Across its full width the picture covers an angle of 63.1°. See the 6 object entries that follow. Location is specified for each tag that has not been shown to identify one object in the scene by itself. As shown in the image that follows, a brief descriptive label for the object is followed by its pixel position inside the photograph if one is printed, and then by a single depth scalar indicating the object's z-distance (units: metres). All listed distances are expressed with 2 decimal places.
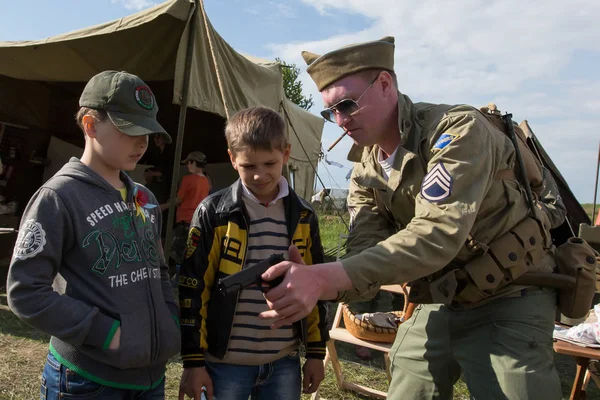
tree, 20.98
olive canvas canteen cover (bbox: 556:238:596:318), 1.74
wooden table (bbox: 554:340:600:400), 2.62
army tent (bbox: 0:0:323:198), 4.63
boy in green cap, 1.40
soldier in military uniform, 1.40
